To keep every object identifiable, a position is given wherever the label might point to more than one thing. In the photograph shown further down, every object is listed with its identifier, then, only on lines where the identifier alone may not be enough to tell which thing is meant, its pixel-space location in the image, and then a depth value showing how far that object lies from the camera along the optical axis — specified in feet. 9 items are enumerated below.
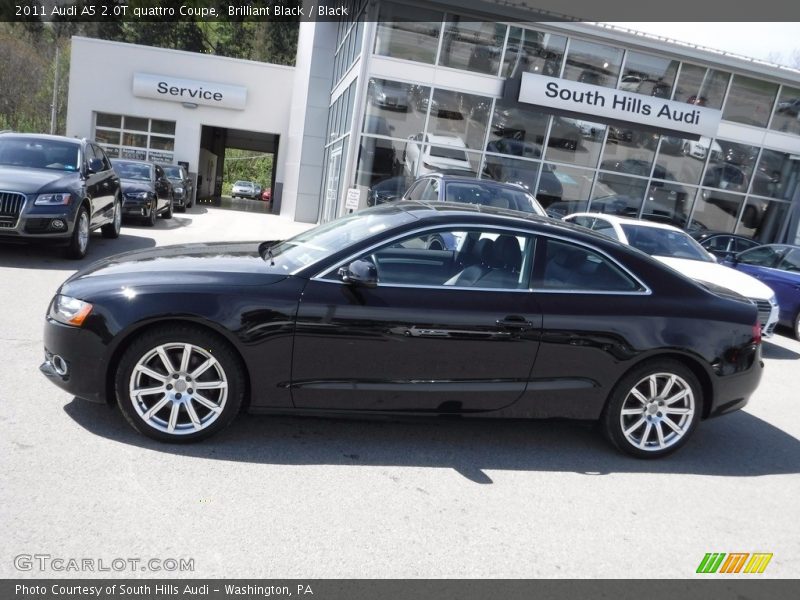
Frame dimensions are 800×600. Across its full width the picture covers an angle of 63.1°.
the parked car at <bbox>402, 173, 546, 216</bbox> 29.40
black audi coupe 12.44
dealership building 57.26
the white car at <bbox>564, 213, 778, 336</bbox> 28.02
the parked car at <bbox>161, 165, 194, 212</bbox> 64.59
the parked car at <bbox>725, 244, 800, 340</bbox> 35.22
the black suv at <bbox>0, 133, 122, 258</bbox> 27.14
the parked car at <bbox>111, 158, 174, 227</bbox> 45.70
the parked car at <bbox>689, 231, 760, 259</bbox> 51.59
